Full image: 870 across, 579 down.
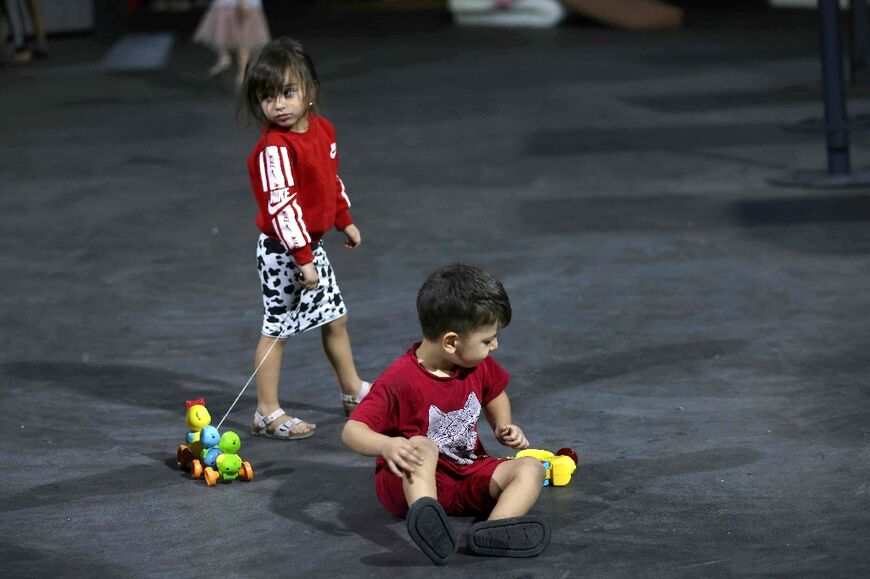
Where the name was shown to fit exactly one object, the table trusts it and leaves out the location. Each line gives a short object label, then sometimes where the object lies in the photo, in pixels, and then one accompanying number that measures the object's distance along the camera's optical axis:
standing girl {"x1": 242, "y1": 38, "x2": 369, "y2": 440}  10.67
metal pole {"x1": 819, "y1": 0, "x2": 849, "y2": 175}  19.81
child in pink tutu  31.23
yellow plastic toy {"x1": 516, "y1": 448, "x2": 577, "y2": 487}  9.70
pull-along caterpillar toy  10.01
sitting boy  8.51
